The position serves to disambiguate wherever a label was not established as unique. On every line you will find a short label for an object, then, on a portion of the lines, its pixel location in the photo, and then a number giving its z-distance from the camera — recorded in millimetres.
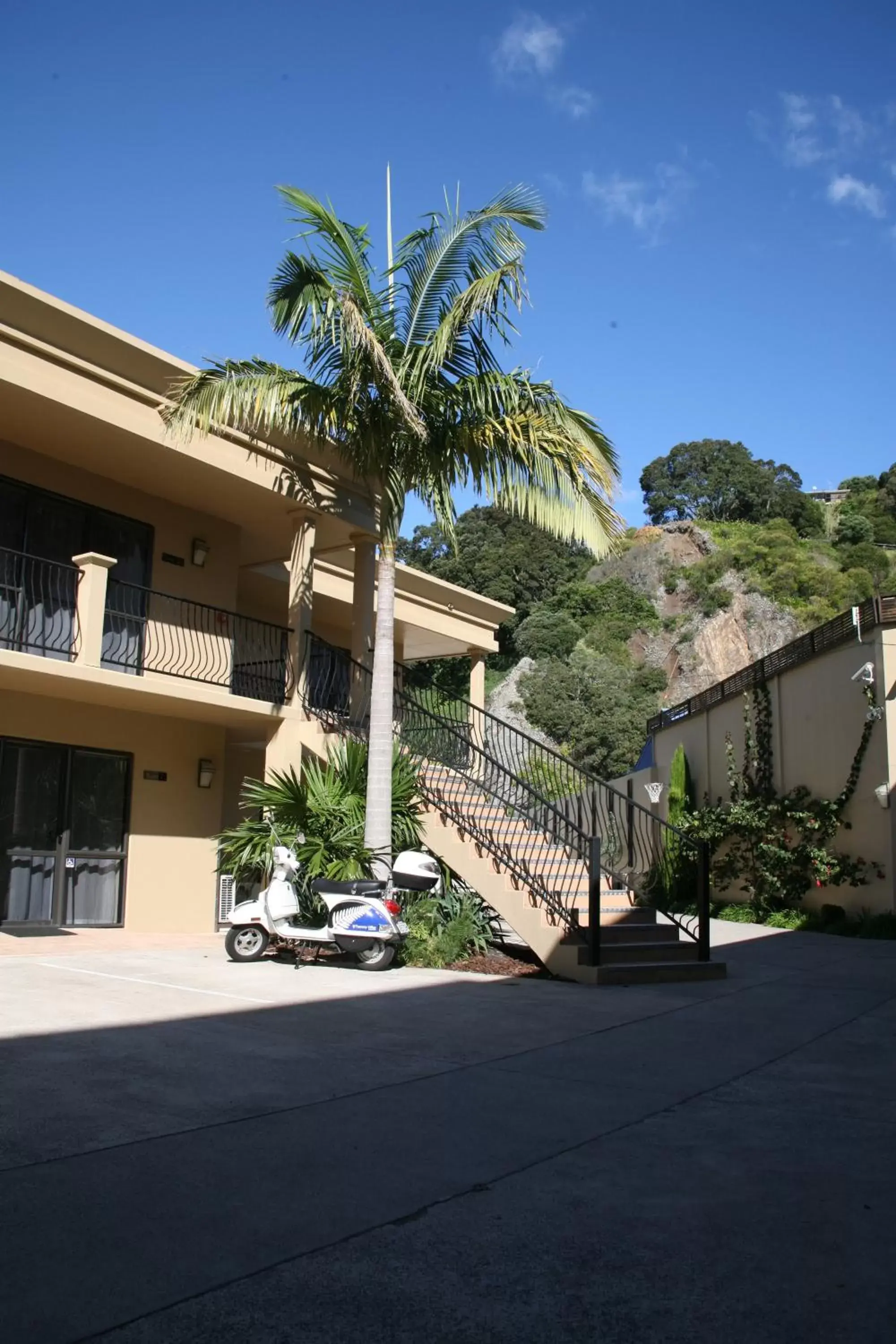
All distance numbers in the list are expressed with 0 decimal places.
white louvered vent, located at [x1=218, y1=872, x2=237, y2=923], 13719
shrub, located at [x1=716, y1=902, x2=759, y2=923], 15859
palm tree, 10078
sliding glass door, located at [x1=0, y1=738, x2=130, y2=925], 11430
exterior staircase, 9289
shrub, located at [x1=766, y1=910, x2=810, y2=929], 14742
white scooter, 9281
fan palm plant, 10336
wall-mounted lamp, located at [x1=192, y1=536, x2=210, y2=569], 13359
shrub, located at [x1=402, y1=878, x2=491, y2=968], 9836
